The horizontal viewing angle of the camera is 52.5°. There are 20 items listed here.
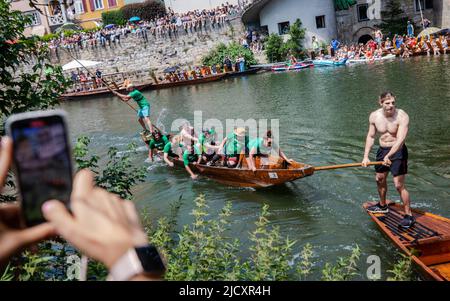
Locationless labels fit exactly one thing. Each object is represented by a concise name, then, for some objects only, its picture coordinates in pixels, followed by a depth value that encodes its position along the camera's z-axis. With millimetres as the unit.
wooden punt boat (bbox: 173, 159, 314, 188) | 9785
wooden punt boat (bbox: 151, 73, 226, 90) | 32031
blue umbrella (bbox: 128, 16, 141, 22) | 40350
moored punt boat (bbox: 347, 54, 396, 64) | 28938
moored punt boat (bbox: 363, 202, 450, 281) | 6263
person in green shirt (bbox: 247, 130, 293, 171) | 10352
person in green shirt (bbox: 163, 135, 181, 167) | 13312
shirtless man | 7234
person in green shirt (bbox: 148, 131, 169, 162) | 13984
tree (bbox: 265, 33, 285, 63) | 34250
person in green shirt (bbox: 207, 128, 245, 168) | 11062
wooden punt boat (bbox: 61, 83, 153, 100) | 33719
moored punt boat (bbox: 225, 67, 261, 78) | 33375
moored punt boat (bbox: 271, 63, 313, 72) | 31266
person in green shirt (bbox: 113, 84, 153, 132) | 14086
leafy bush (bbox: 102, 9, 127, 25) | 43216
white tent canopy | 27789
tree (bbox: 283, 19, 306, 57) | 33656
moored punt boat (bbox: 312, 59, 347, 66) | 29859
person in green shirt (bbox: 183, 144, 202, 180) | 12375
